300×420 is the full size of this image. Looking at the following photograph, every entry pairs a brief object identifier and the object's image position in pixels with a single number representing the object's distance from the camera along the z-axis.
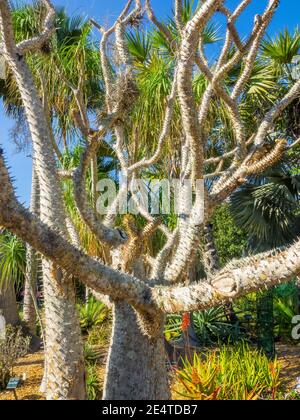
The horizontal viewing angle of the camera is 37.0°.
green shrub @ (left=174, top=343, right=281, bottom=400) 4.21
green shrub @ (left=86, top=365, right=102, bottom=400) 5.10
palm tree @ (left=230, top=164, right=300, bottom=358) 6.81
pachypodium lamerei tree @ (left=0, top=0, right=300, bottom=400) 2.11
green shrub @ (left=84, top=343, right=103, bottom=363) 6.51
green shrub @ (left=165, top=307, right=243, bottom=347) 7.58
